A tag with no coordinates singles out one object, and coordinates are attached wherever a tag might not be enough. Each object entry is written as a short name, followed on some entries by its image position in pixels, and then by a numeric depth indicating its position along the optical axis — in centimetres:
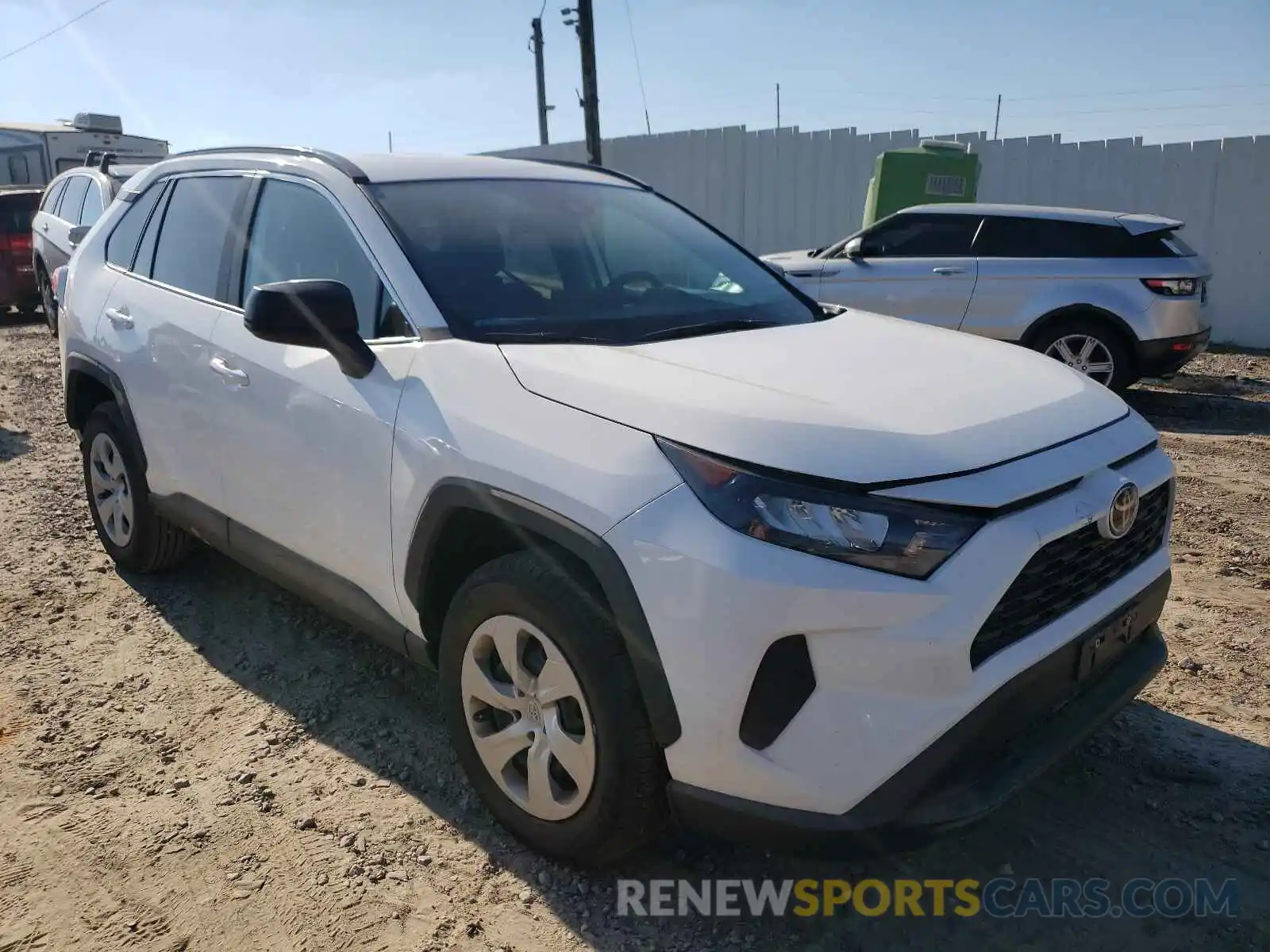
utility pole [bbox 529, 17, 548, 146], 2881
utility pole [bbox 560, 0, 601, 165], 1593
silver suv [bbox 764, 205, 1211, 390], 784
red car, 1287
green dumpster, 1171
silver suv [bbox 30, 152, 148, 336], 945
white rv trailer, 1652
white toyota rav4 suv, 199
